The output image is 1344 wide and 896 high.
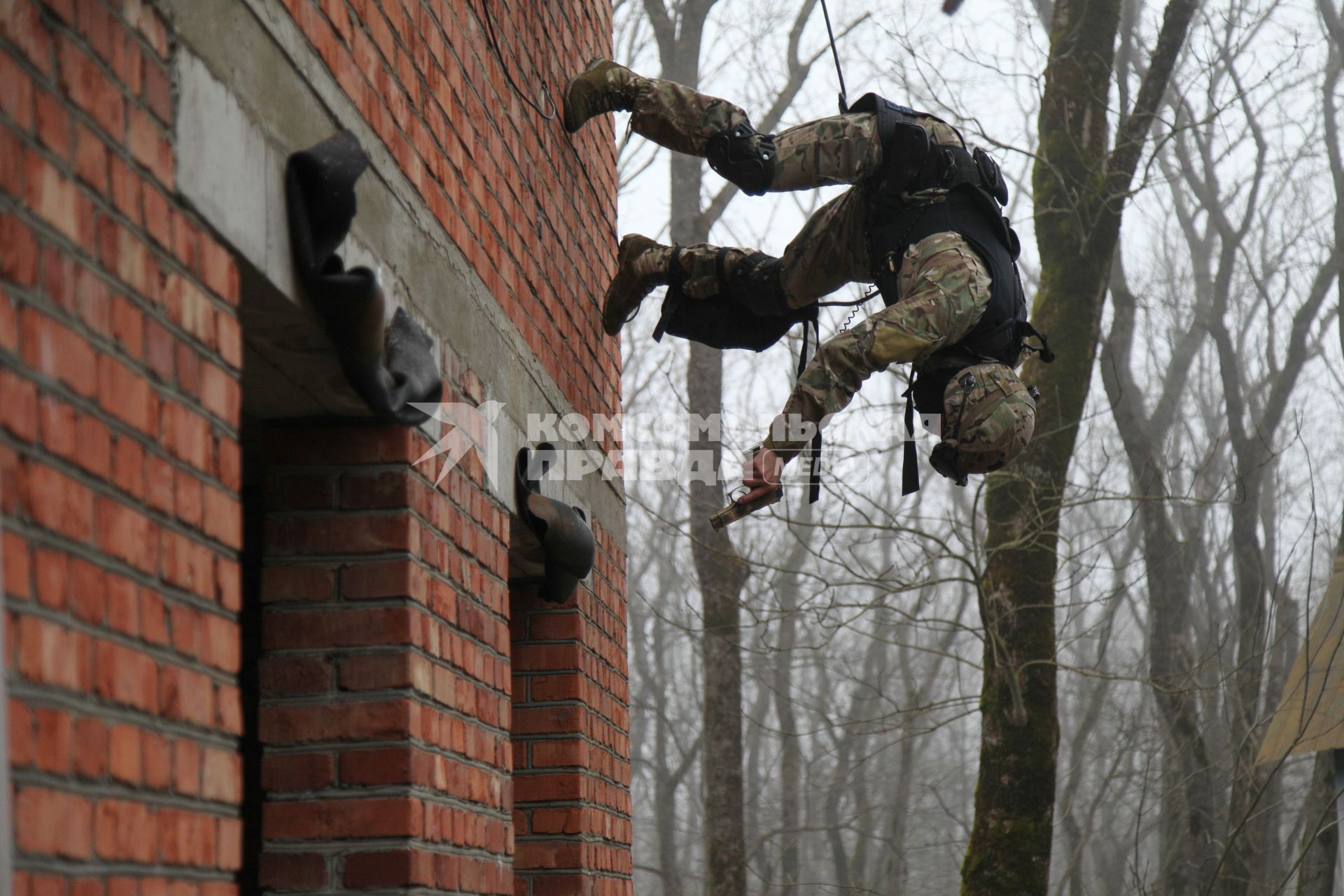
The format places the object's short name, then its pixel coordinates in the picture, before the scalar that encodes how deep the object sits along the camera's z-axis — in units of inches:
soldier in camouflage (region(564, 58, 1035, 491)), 333.1
